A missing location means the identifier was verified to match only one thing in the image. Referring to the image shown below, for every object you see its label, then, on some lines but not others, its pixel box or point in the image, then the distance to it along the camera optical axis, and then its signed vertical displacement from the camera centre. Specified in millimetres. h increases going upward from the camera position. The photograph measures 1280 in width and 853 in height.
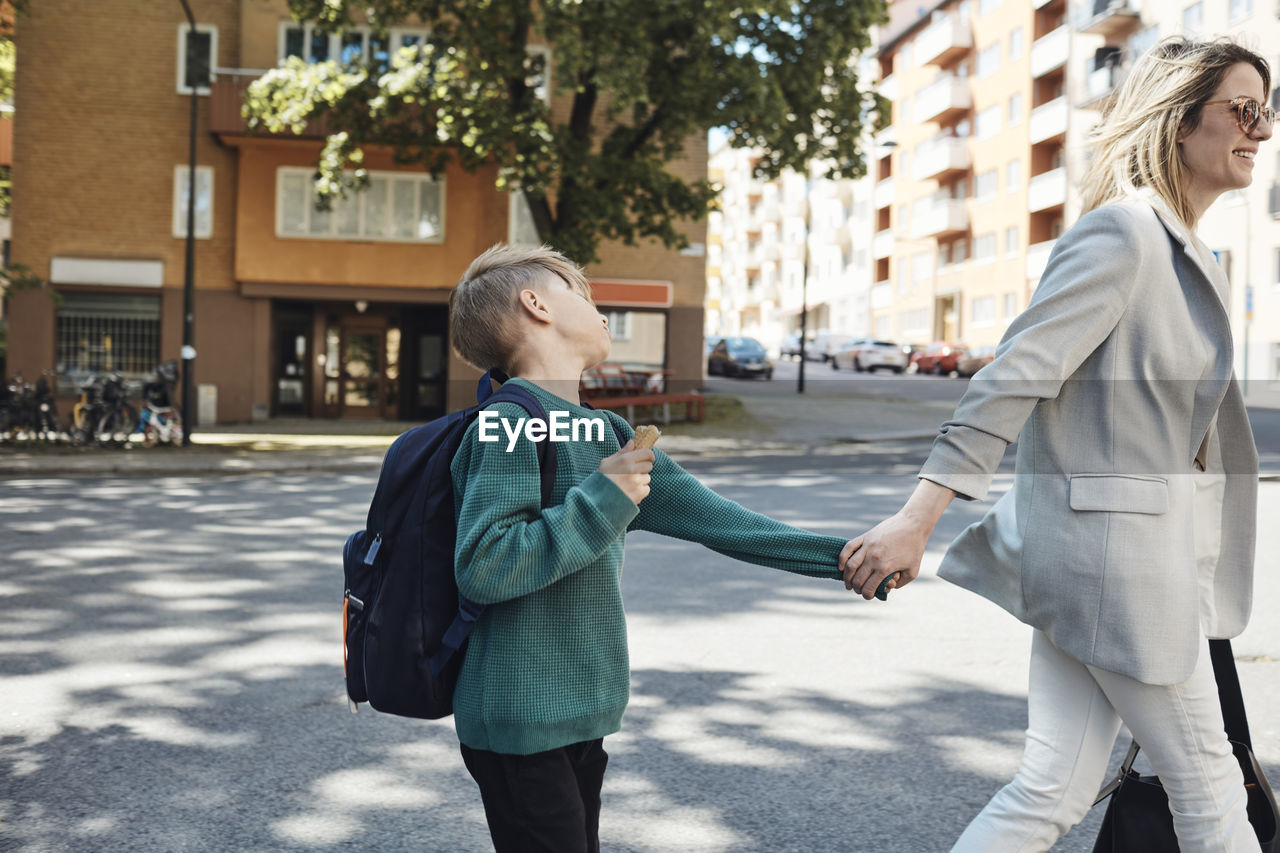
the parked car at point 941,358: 48938 +1698
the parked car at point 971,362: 46062 +1497
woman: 2260 -137
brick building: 26984 +3651
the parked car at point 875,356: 52281 +1813
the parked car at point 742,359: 46031 +1298
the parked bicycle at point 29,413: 20234 -706
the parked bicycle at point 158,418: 20219 -708
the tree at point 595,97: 19969 +5061
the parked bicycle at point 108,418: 20141 -727
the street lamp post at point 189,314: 20344 +1025
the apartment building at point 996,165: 37156 +11144
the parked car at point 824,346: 58750 +2458
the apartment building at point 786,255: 77312 +9973
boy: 2029 -277
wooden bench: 22547 -233
